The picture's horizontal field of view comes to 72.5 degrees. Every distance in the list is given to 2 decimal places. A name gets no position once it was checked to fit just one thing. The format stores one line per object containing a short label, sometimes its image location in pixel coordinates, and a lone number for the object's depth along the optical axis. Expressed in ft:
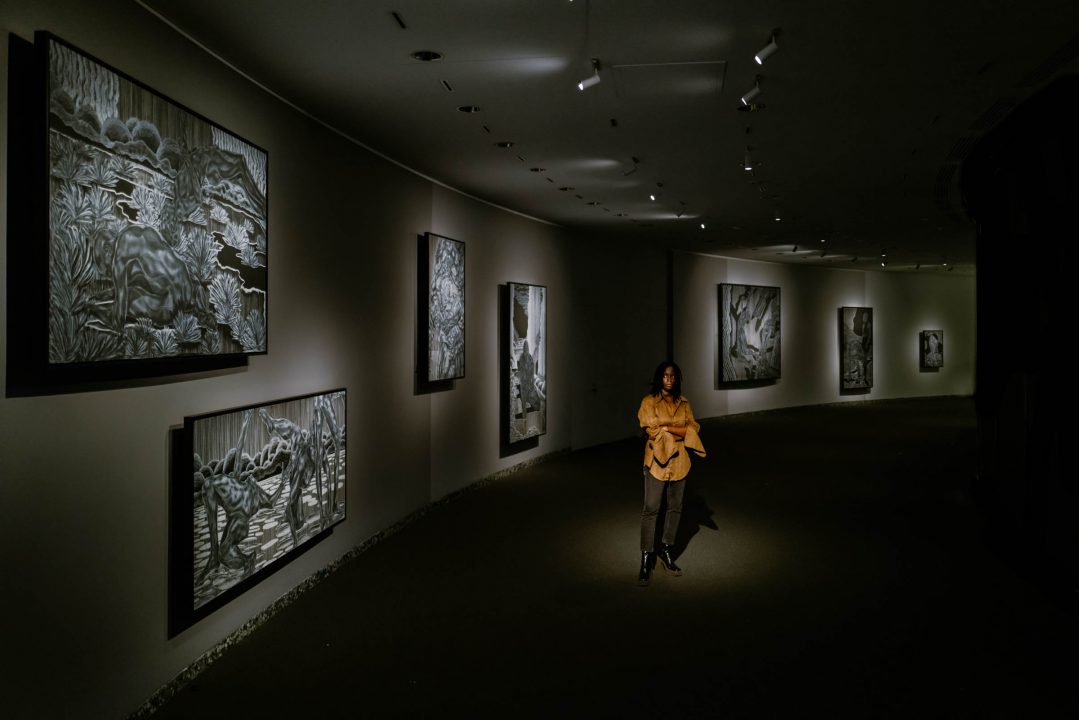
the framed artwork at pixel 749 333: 61.16
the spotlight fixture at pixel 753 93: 17.07
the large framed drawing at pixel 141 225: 10.84
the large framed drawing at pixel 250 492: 14.12
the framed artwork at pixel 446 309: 27.86
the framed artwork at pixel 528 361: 36.22
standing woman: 20.79
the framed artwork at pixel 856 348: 72.38
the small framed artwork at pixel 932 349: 79.87
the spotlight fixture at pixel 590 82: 15.72
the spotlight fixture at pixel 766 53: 14.51
